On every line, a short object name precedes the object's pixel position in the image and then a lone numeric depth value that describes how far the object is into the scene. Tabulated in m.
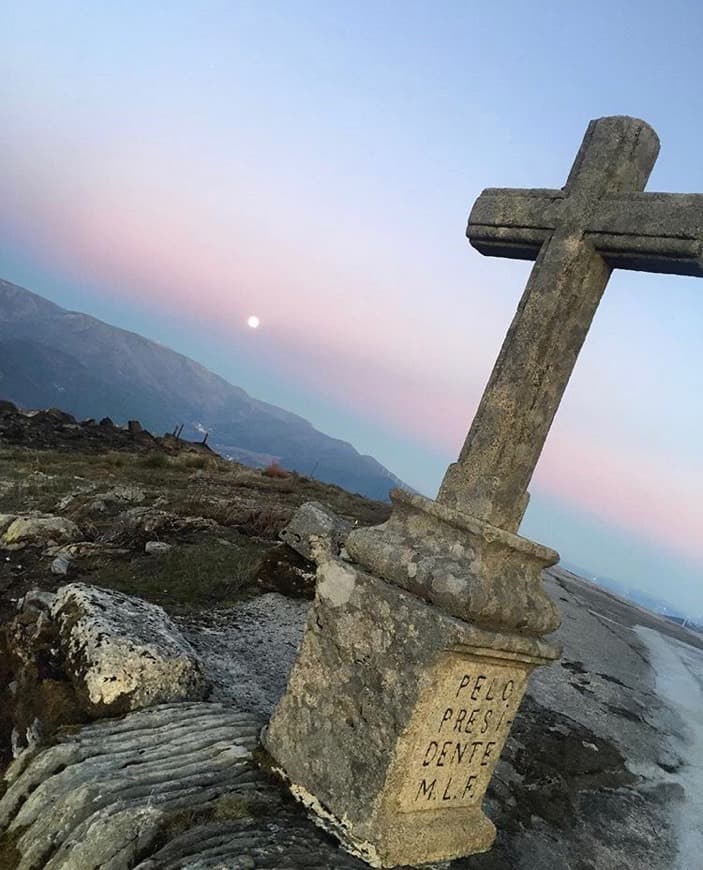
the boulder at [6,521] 7.91
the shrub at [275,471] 19.00
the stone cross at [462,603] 2.69
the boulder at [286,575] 6.64
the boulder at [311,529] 7.32
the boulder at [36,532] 7.42
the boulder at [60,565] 6.48
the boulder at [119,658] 3.42
